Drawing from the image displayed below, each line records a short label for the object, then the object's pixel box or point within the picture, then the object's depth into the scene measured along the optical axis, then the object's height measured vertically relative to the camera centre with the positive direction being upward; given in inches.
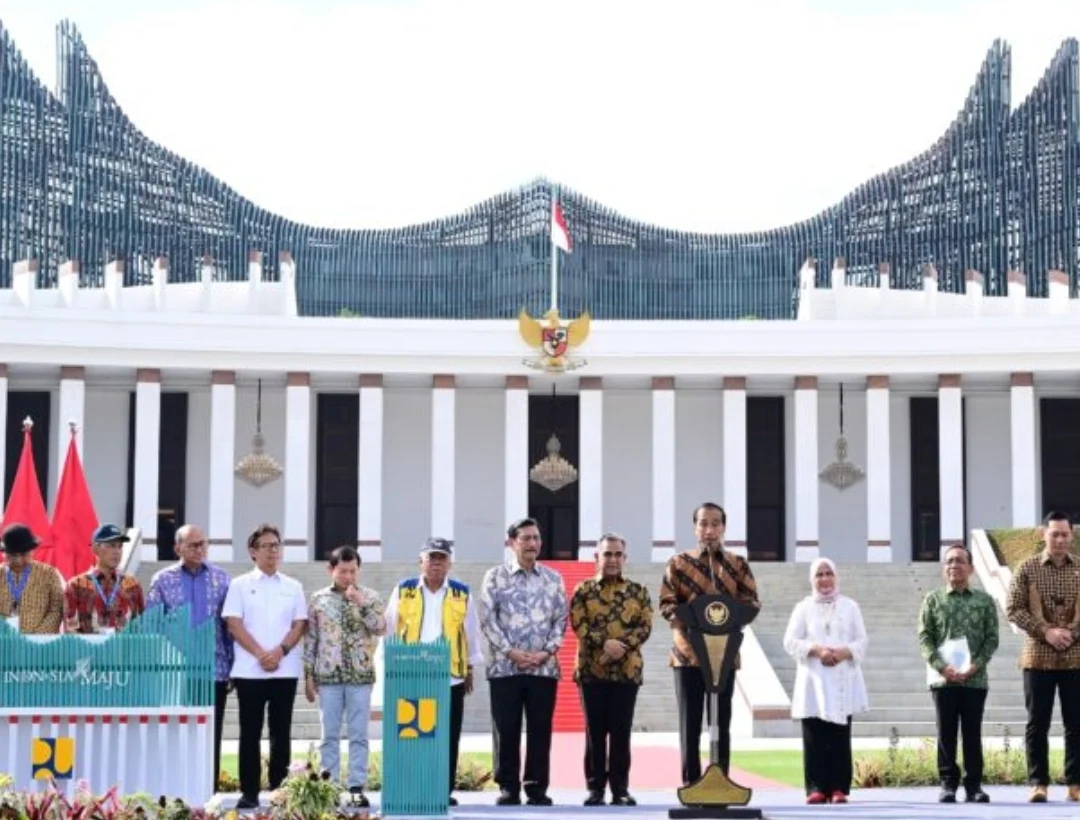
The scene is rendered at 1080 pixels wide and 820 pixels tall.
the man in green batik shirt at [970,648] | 541.3 -25.3
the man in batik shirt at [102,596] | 507.2 -11.3
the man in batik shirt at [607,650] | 523.5 -24.5
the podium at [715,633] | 494.0 -19.2
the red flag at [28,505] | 1034.7 +22.0
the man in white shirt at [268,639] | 513.7 -21.8
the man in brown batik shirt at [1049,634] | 533.3 -20.8
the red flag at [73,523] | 1034.3 +13.2
